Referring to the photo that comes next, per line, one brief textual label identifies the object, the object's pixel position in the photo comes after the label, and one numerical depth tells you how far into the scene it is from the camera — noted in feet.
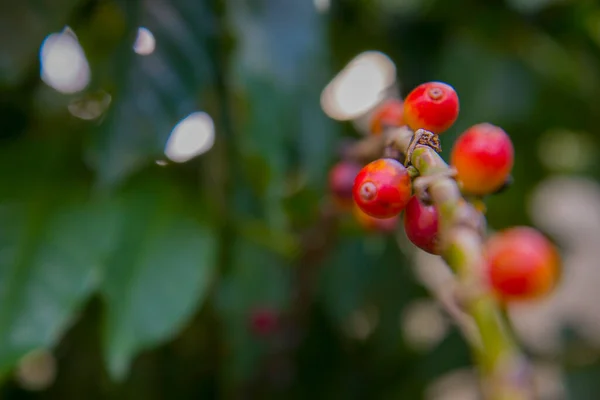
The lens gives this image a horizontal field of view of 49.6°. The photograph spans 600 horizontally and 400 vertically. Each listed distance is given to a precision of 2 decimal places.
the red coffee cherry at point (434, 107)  0.78
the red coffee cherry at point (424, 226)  0.72
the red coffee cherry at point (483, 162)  0.79
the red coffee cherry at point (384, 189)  0.71
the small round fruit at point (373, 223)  1.36
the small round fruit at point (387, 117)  0.96
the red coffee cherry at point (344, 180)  1.33
